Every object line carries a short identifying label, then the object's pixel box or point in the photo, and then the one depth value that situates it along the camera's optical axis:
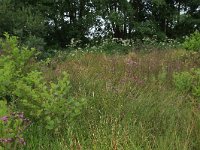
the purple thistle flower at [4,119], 2.15
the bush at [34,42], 9.62
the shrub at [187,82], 3.81
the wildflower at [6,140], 2.09
